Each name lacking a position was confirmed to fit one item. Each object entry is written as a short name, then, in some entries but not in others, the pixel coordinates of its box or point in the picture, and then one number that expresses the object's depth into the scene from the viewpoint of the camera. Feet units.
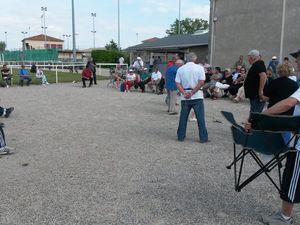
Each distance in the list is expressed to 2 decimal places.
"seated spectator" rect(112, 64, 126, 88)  52.64
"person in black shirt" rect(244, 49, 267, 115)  16.73
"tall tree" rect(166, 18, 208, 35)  231.49
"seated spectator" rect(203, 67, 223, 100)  39.16
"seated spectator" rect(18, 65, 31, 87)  52.71
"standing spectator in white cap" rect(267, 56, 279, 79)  40.45
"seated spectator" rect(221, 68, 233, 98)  39.17
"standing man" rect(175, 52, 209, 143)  18.47
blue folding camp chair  8.74
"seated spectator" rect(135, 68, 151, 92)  46.48
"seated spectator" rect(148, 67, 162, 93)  44.60
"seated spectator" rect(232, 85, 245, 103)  36.15
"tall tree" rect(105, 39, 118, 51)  233.09
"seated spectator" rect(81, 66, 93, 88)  52.88
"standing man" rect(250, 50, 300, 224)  8.58
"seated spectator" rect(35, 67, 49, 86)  56.35
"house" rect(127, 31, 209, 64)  89.61
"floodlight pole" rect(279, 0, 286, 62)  53.37
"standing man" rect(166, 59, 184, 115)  27.02
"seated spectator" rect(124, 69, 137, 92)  46.88
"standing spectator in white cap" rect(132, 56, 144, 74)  52.10
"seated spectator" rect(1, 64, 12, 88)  50.20
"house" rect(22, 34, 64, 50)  318.60
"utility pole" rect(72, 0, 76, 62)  90.17
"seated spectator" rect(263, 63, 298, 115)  13.14
